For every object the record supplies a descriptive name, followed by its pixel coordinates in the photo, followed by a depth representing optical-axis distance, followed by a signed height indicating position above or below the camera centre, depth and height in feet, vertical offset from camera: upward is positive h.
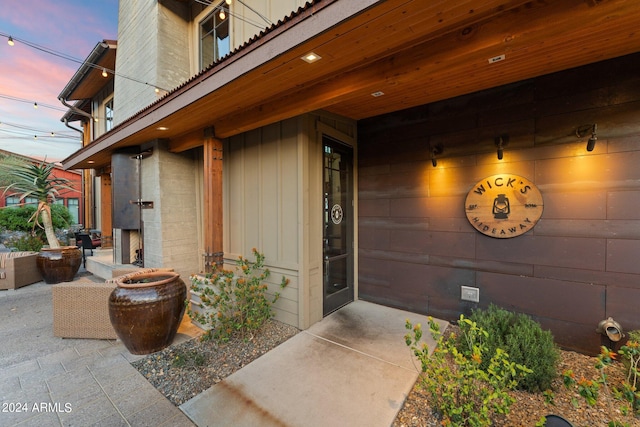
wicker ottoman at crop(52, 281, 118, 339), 9.64 -3.87
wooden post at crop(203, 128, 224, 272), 11.59 +0.51
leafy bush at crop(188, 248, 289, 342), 9.48 -3.71
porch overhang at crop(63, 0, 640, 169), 5.07 +4.11
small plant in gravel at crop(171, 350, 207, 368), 8.02 -4.97
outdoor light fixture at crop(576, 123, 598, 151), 7.86 +2.48
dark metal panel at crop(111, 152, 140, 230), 15.35 +1.48
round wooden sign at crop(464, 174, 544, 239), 8.98 +0.12
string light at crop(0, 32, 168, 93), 12.34 +8.83
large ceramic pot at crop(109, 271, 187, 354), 8.19 -3.42
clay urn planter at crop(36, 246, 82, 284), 16.17 -3.33
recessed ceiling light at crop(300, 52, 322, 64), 6.31 +4.03
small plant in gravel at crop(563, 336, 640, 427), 4.13 -3.38
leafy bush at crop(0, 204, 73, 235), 27.37 -0.47
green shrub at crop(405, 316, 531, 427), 4.69 -3.76
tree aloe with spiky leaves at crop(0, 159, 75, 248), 17.52 +2.04
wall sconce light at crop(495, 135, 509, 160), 9.38 +2.54
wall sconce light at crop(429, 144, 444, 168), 10.85 +2.57
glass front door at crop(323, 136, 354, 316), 11.69 -0.72
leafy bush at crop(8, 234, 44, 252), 21.24 -2.64
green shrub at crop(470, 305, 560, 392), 6.55 -3.96
